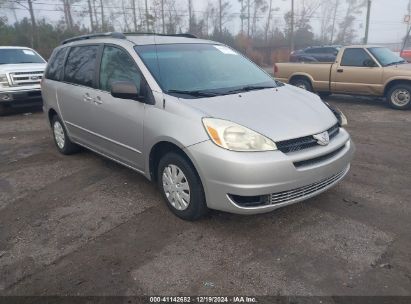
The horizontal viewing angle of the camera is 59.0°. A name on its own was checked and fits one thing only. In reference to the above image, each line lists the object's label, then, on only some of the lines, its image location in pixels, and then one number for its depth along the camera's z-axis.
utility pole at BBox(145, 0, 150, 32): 32.69
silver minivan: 3.13
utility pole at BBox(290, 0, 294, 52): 35.34
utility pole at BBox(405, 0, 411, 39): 41.34
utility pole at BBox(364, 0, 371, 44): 26.69
